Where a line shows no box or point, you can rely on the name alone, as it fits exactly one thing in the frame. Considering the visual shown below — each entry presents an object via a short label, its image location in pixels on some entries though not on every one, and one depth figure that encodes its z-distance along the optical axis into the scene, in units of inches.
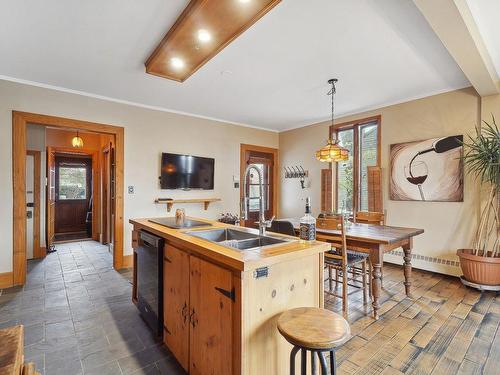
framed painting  135.6
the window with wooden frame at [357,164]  169.7
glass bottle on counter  64.4
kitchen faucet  71.7
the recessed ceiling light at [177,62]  101.5
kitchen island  48.8
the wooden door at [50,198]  200.1
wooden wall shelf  168.9
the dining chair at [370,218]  135.5
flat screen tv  170.2
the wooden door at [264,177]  220.2
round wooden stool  43.0
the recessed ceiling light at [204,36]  83.6
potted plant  115.6
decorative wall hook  213.3
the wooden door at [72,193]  268.1
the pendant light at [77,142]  205.8
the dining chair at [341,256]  98.7
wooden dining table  95.7
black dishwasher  79.4
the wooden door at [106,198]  201.2
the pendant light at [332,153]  121.8
